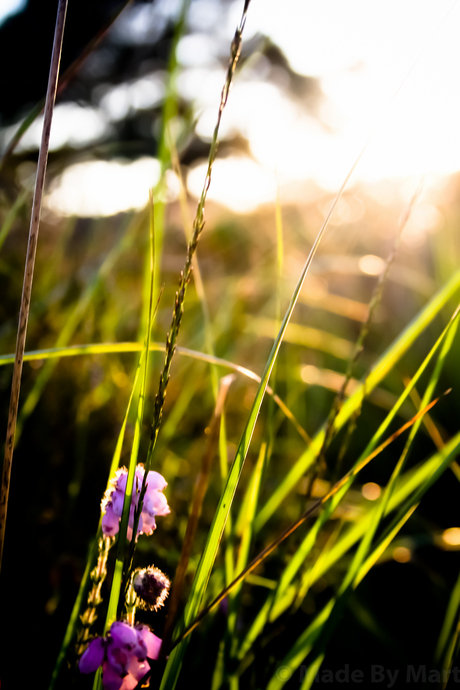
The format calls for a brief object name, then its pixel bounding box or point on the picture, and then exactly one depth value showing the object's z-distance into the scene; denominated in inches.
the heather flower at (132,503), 10.3
